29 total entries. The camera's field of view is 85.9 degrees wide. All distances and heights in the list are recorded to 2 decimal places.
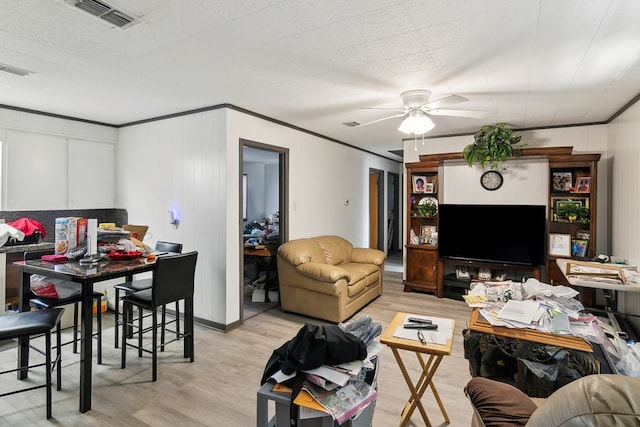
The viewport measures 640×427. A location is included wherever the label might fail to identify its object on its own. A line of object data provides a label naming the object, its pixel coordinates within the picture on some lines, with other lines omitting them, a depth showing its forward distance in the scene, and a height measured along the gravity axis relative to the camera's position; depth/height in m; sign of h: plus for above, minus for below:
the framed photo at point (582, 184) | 4.46 +0.38
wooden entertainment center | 4.46 -0.13
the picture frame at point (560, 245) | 4.48 -0.42
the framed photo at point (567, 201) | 4.53 +0.16
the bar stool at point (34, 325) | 2.06 -0.72
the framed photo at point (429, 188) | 5.44 +0.38
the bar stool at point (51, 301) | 2.68 -0.73
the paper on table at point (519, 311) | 2.11 -0.63
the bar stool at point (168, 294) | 2.67 -0.70
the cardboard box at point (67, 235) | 2.69 -0.21
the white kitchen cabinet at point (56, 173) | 4.03 +0.47
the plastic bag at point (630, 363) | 2.14 -0.96
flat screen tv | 4.65 -0.29
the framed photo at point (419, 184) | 5.47 +0.44
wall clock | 5.02 +0.47
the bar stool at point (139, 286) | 3.19 -0.72
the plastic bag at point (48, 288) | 2.66 -0.62
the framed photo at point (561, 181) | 4.65 +0.43
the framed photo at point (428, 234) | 5.42 -0.35
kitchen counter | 3.53 -0.56
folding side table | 1.88 -0.77
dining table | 2.26 -0.45
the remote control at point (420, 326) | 2.13 -0.71
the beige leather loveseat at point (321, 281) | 4.02 -0.88
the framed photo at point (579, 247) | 4.46 -0.44
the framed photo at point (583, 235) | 4.51 -0.29
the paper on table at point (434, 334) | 1.97 -0.73
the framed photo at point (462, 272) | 5.18 -0.91
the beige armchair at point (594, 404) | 0.77 -0.45
